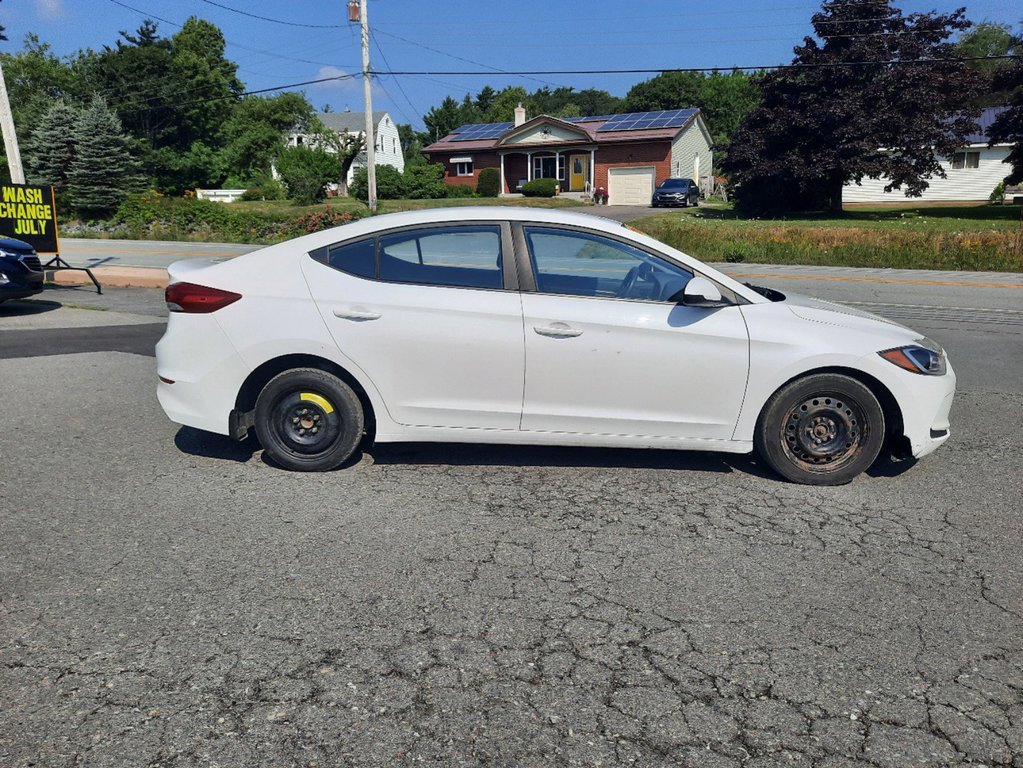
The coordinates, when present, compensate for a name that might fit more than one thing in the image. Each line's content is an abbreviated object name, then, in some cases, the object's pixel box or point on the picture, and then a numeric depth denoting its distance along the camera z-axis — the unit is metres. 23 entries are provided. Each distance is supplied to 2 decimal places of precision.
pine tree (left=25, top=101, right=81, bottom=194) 40.50
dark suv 11.05
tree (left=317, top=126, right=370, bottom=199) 51.50
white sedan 4.93
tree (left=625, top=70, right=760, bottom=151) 99.94
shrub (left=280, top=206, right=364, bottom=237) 24.17
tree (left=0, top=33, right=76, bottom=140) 72.00
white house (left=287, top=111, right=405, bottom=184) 78.88
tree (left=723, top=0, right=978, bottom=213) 32.56
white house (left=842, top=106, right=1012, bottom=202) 49.38
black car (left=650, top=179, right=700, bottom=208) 45.25
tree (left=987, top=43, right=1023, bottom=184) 31.77
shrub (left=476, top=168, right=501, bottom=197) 54.09
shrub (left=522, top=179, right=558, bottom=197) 50.34
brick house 52.50
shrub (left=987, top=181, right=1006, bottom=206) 43.00
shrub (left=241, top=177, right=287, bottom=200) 51.72
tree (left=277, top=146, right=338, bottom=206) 45.34
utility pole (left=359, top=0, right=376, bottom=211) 33.03
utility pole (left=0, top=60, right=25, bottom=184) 16.91
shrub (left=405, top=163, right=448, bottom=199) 50.38
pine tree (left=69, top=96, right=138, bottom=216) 38.16
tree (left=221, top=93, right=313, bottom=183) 63.75
